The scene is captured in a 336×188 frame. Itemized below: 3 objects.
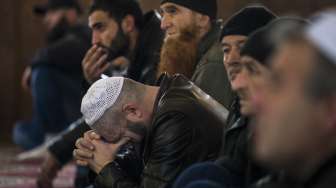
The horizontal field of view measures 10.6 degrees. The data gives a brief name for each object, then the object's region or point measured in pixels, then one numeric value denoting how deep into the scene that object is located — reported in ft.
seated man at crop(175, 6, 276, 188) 19.08
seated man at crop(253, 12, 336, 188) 13.22
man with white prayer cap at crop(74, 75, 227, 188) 22.96
